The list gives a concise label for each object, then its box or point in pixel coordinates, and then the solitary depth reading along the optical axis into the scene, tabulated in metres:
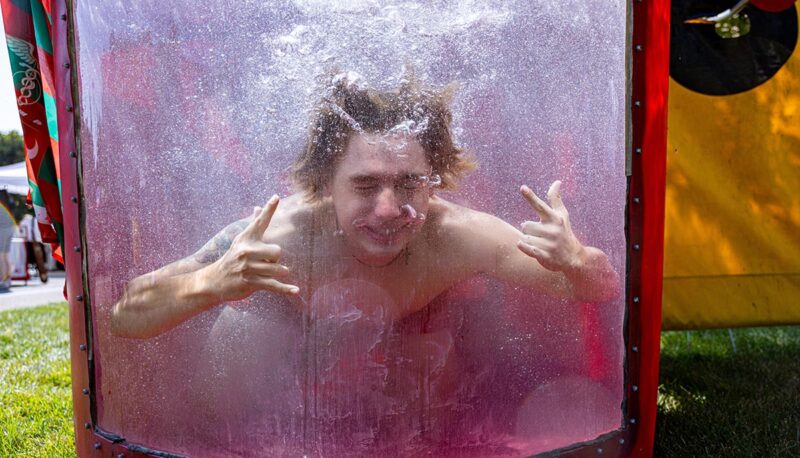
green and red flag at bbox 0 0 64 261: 1.90
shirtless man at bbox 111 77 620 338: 1.39
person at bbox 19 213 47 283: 11.21
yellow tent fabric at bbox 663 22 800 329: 2.93
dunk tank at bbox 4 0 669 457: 1.39
